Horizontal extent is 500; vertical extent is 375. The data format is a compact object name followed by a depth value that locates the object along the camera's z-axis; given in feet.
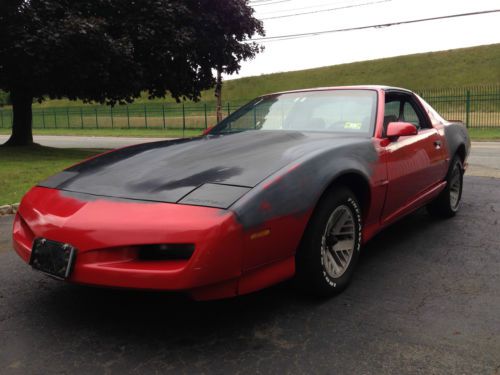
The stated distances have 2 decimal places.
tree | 36.81
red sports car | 7.47
